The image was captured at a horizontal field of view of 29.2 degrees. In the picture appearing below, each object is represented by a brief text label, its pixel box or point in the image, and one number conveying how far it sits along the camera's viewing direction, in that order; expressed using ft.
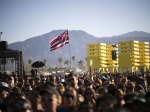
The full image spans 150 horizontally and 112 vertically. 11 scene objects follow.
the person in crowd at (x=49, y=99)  15.79
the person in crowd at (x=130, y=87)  27.02
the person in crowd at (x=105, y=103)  13.24
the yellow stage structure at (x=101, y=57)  269.03
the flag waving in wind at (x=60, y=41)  115.12
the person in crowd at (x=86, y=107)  13.26
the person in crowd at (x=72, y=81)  28.36
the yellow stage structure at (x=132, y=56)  276.00
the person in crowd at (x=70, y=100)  16.19
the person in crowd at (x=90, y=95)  21.78
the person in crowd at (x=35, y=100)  18.27
